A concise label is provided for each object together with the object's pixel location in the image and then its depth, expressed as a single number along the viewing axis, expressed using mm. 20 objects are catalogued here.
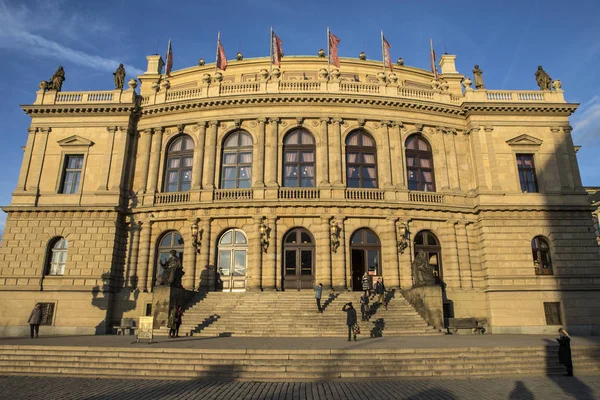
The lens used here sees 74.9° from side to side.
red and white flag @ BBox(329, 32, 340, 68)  30500
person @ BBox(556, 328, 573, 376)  12773
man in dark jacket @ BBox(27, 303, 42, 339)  21078
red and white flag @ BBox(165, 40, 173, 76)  31388
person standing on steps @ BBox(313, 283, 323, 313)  21812
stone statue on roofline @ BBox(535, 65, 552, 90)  30984
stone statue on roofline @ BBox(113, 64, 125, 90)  30861
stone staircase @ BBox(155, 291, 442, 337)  20266
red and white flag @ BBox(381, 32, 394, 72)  31602
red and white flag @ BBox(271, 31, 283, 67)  30297
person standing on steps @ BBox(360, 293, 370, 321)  20828
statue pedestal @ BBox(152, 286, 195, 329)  21391
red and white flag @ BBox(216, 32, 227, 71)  30812
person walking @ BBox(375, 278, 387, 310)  22734
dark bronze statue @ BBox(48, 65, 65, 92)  30531
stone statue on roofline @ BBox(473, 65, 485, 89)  30812
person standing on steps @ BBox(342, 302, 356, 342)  17328
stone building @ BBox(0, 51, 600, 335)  25859
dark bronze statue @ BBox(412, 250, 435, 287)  22641
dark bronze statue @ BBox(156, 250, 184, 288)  22297
